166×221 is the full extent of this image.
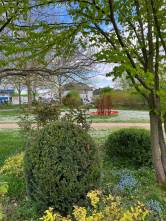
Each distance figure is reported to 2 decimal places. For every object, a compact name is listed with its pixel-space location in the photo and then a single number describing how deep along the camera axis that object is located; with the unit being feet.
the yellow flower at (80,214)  8.93
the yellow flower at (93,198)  9.70
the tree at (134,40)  15.90
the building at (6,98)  136.03
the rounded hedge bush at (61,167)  12.80
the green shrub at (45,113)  24.72
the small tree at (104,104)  75.97
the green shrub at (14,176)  16.28
